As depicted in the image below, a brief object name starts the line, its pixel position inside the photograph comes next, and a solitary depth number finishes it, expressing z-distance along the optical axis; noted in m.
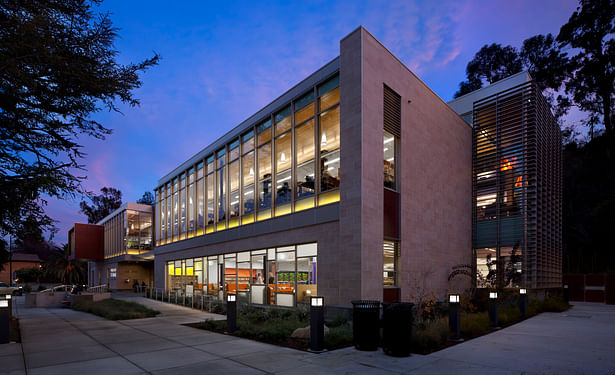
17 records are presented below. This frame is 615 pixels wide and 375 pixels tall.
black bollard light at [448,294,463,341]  10.34
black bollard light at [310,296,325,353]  9.19
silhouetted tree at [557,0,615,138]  39.03
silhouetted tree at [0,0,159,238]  8.57
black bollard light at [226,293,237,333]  12.13
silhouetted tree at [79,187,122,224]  84.88
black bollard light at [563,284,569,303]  22.72
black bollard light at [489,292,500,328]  12.75
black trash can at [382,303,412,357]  8.53
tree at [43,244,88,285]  55.92
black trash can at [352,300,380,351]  9.26
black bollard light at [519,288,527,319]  15.66
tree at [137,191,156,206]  112.94
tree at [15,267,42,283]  75.27
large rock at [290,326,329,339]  10.78
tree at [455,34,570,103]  44.62
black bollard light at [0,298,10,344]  10.36
